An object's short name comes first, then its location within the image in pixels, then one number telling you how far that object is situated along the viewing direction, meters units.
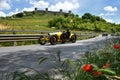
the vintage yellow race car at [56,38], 8.27
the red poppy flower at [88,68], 0.95
